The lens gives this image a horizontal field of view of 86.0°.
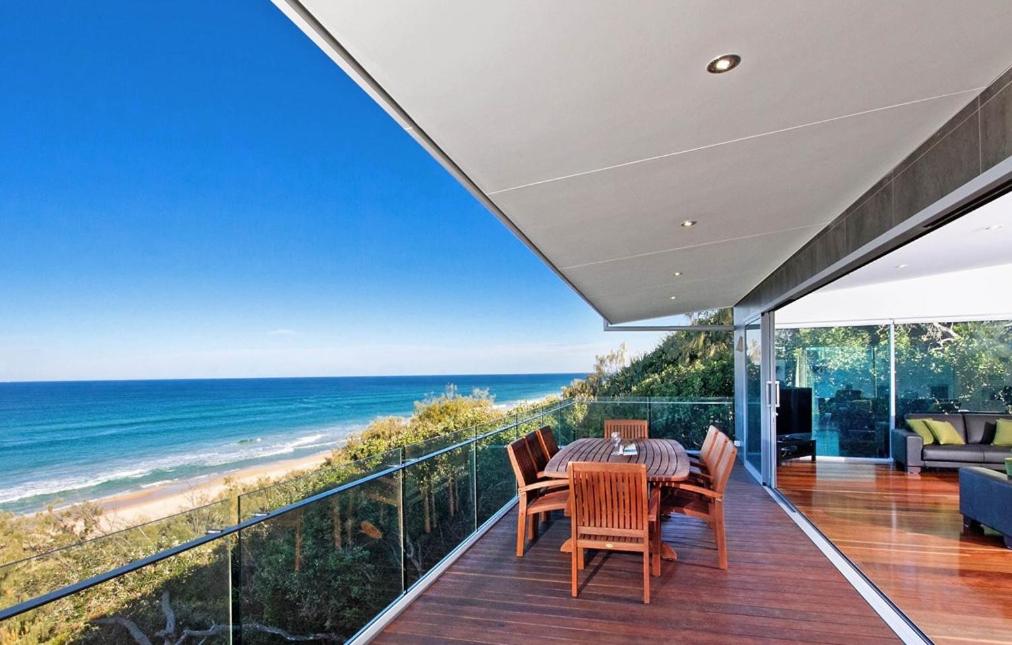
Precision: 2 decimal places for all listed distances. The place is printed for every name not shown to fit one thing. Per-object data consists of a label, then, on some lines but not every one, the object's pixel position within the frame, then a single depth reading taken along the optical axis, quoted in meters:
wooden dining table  3.96
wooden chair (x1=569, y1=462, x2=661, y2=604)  3.44
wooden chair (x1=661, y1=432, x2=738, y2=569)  3.87
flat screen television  8.20
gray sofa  6.87
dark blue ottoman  4.23
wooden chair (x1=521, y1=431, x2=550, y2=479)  4.90
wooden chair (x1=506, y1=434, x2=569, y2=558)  4.16
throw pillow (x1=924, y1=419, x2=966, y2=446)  7.19
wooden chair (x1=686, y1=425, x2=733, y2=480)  4.55
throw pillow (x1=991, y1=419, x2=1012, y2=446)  6.95
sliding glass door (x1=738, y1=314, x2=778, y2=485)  6.23
